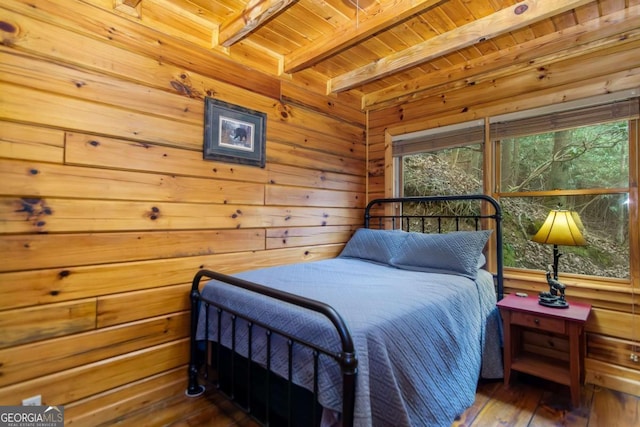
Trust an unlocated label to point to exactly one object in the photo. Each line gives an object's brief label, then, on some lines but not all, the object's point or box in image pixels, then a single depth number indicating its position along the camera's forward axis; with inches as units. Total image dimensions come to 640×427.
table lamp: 77.5
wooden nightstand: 72.2
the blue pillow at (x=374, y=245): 105.0
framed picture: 84.7
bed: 47.6
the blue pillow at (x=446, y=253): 86.4
